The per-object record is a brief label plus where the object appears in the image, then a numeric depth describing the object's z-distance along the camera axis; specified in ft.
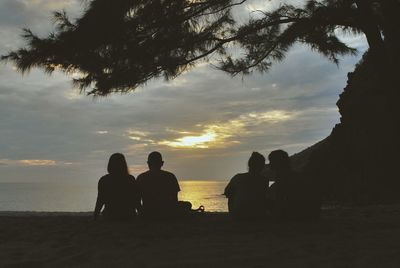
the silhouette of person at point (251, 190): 19.56
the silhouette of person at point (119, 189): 20.35
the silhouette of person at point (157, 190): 20.71
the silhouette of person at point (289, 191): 18.92
